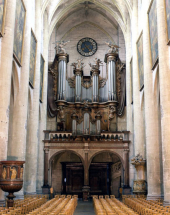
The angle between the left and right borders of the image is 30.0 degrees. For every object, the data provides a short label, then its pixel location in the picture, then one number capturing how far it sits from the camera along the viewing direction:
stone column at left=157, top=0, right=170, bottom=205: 14.19
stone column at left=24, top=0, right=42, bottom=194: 21.27
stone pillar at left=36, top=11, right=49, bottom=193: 24.72
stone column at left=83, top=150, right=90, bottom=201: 24.58
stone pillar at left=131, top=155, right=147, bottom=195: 20.28
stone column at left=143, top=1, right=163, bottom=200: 17.72
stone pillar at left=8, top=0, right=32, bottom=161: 17.54
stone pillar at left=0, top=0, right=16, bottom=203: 13.61
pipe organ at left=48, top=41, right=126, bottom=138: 28.09
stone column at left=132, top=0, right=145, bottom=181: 22.40
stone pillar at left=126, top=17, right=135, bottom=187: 25.19
